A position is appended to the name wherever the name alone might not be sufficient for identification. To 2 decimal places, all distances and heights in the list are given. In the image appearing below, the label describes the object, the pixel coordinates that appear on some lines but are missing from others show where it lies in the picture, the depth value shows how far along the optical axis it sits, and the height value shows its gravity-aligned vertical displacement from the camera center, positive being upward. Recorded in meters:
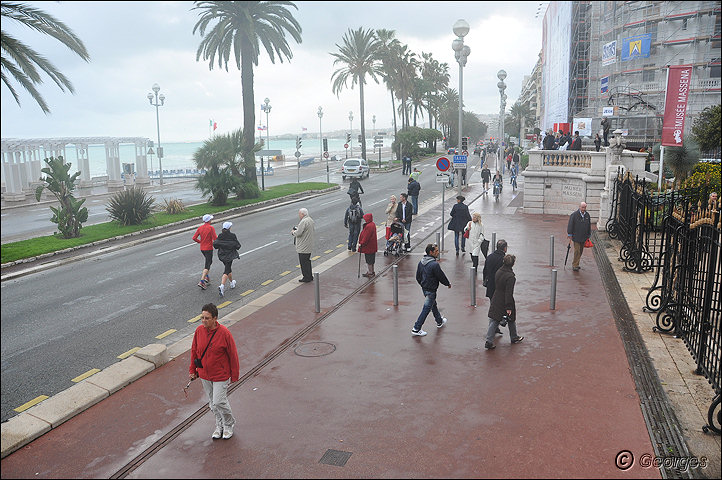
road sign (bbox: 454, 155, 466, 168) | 21.26 -0.69
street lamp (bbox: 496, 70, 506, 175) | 40.25 +3.83
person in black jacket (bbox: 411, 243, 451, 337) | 10.40 -2.48
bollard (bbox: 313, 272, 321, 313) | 11.85 -3.15
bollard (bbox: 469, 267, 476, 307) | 12.06 -3.01
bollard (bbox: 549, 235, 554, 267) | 15.72 -3.10
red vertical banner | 22.56 +1.37
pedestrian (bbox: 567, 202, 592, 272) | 14.79 -2.26
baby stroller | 17.61 -3.06
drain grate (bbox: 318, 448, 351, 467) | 6.43 -3.53
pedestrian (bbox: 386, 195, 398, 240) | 18.27 -2.14
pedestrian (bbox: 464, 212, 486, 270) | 14.83 -2.45
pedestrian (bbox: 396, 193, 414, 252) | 18.16 -2.17
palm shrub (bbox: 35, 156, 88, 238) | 21.58 -1.98
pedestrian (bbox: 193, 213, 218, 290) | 14.33 -2.38
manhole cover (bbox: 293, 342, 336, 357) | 9.75 -3.52
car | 50.00 -2.22
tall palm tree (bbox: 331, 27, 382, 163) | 60.94 +9.00
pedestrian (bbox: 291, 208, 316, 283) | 14.38 -2.43
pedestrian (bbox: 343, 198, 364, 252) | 17.84 -2.35
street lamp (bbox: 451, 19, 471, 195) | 22.50 +4.06
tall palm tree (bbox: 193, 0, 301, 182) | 34.19 +6.74
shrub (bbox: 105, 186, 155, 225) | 24.00 -2.55
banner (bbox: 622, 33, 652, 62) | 44.44 +7.26
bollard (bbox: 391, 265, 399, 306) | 12.21 -3.12
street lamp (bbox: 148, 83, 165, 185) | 52.41 +4.46
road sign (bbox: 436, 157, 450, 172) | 18.55 -0.70
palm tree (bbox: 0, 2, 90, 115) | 15.61 +2.81
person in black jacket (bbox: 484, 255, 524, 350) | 9.62 -2.66
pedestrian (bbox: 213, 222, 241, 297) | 13.84 -2.46
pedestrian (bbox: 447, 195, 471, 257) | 17.38 -2.33
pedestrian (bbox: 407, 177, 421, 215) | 24.52 -1.96
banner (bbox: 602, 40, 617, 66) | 47.53 +7.29
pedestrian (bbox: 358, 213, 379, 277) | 14.74 -2.56
